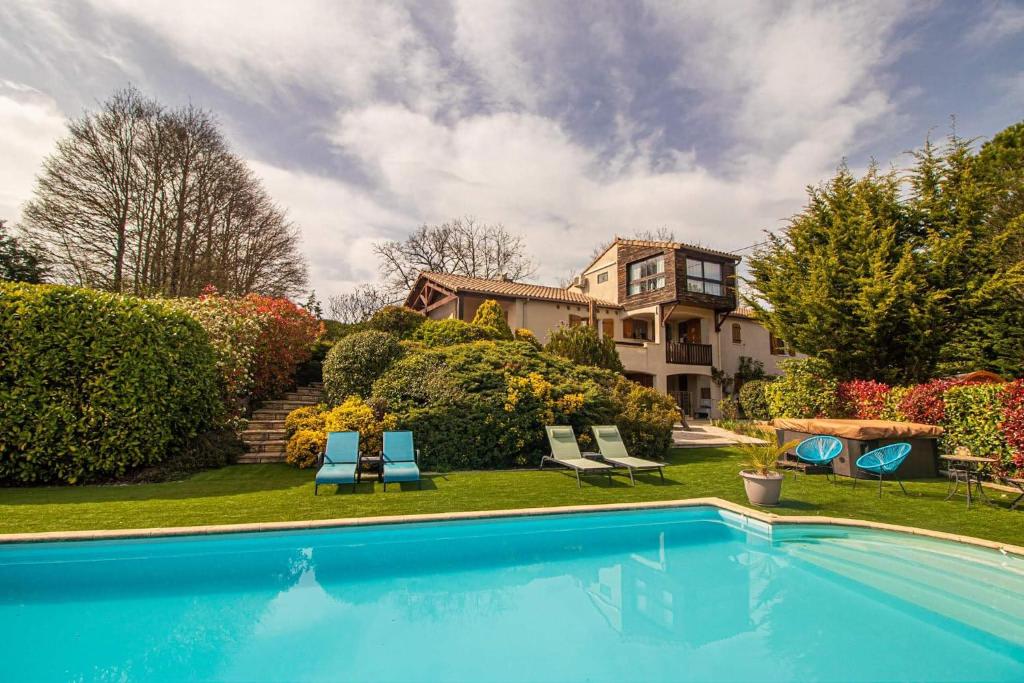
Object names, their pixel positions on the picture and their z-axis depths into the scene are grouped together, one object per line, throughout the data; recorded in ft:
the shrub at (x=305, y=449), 34.55
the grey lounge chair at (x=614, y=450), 32.13
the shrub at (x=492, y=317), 60.60
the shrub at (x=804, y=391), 46.98
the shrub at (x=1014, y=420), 28.40
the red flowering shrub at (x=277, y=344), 48.57
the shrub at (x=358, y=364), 40.75
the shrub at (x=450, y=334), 50.03
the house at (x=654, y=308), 78.59
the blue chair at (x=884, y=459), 28.22
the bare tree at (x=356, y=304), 137.90
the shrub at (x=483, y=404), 35.88
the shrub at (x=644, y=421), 40.42
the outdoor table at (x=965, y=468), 25.26
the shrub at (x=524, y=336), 57.31
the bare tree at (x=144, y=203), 64.95
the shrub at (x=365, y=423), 34.99
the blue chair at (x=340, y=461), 27.35
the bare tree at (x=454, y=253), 123.85
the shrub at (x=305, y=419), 37.55
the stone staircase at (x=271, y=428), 36.99
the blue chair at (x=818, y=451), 32.78
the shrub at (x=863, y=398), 40.70
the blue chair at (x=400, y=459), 28.76
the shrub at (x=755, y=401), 67.26
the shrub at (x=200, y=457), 30.66
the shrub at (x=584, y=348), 54.29
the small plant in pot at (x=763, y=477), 26.09
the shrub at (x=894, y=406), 37.71
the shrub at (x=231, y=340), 40.11
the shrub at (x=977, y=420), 30.30
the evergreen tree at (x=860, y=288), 44.75
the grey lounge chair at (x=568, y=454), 31.65
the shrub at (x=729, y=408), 73.15
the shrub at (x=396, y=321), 60.70
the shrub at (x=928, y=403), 34.47
